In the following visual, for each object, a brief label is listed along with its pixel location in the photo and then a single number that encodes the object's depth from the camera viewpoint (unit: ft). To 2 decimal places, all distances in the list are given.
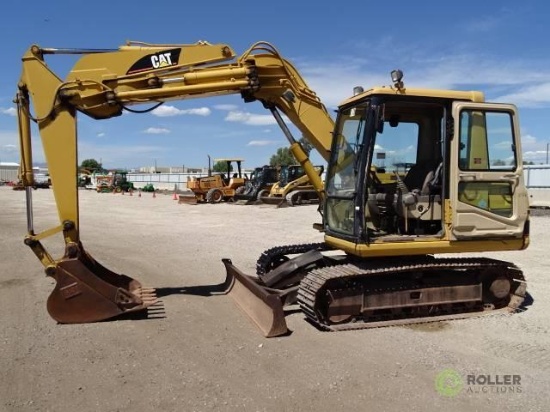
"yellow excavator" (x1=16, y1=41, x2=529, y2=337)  21.12
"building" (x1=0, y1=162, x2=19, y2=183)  324.35
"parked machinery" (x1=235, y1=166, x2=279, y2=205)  95.66
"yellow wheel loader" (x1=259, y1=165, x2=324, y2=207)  86.43
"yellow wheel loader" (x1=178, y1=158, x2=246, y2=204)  102.27
